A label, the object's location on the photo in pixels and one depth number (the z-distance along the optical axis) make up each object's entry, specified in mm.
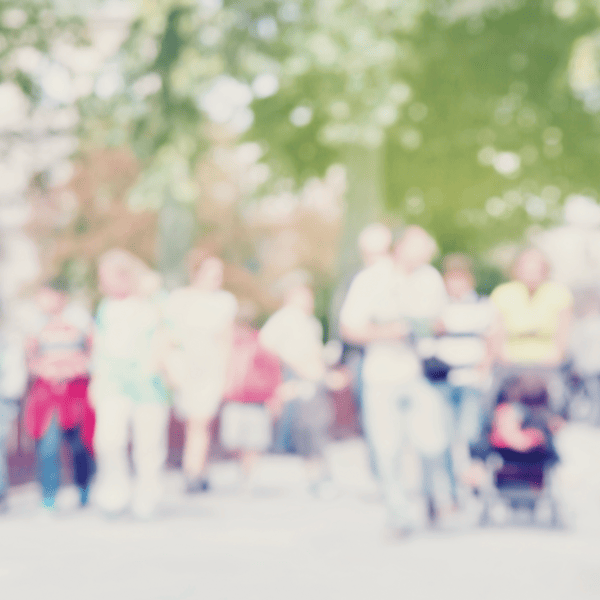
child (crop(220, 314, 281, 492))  19187
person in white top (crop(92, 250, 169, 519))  15984
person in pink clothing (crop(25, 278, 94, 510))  16516
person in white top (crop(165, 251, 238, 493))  17547
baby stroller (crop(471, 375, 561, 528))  14766
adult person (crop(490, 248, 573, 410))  14961
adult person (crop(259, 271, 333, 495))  19094
